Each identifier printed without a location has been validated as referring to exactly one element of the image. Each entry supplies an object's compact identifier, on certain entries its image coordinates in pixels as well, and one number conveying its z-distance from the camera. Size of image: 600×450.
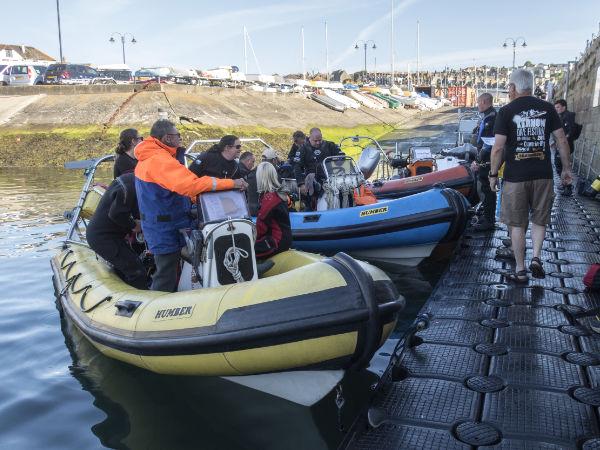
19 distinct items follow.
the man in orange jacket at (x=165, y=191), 3.91
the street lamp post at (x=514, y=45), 32.38
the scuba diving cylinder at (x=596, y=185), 8.78
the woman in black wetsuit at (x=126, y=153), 5.36
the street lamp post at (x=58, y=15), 39.38
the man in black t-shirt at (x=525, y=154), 4.29
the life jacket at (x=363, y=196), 7.73
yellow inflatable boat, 3.07
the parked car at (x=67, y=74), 33.66
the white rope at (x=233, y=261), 3.96
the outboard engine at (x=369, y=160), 9.42
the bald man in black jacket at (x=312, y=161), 7.83
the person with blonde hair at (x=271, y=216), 4.56
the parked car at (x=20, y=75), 32.19
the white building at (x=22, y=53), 59.76
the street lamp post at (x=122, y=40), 43.10
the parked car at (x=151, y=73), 39.88
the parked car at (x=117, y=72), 40.12
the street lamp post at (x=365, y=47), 64.23
